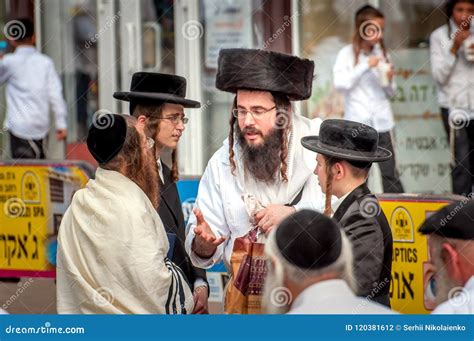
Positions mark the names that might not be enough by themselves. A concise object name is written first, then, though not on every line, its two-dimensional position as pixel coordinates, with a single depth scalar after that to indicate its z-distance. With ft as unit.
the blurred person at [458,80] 48.81
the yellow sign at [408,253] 35.49
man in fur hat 29.03
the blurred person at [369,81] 48.49
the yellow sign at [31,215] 43.74
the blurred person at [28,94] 54.56
